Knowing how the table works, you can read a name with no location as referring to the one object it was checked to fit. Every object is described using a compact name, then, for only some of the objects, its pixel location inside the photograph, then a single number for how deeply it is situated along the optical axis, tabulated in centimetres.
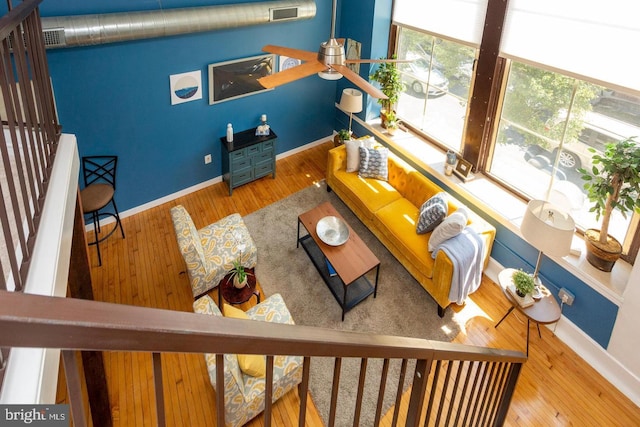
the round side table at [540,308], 405
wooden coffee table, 460
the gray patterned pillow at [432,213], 478
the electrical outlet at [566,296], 429
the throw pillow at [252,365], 336
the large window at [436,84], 544
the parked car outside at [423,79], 574
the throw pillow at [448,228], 441
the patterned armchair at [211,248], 437
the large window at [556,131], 394
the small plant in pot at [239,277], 433
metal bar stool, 493
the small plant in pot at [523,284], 413
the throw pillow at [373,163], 589
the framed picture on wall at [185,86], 538
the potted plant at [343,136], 662
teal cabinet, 610
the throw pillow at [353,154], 596
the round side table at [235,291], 435
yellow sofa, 465
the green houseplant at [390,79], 599
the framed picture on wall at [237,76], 568
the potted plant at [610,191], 354
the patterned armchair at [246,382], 324
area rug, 393
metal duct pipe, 422
